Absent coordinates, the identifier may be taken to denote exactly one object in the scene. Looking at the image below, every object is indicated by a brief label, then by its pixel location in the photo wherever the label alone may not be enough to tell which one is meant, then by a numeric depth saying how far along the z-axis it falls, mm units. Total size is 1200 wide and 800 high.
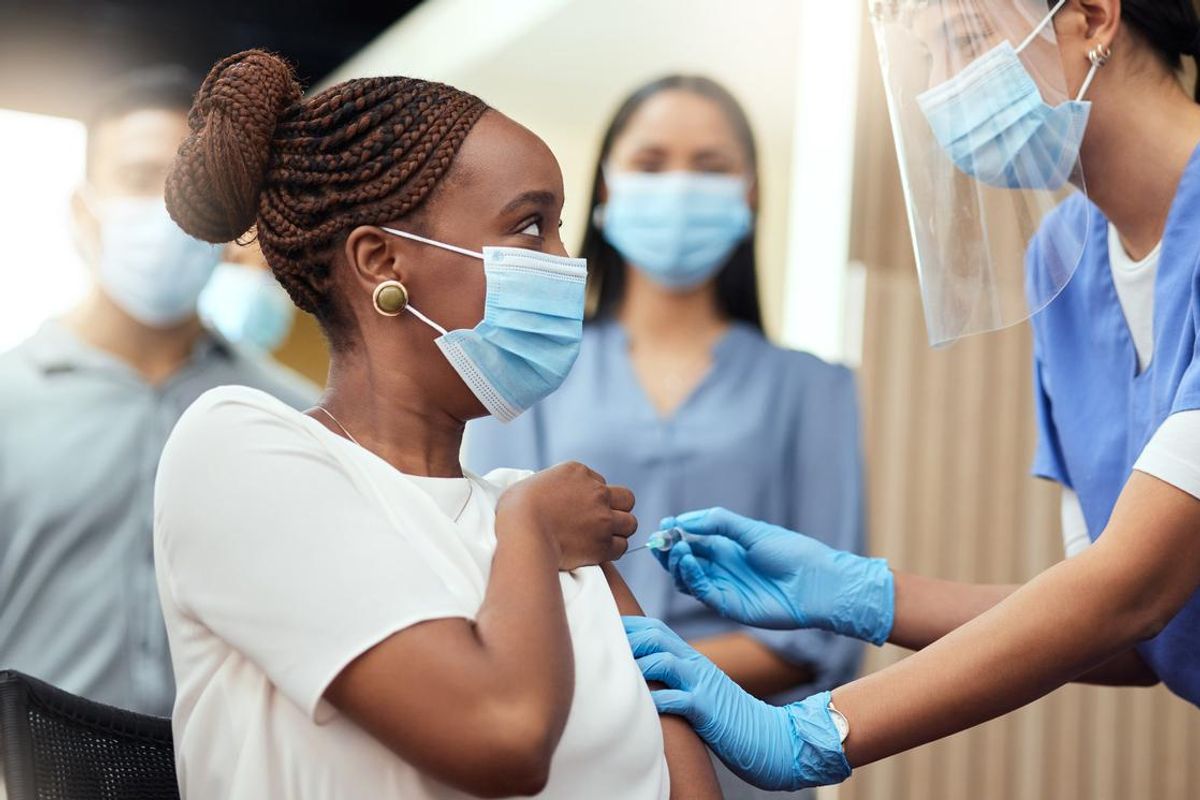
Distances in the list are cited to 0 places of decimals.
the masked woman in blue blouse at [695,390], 2195
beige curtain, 3365
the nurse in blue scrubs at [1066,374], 1366
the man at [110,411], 2266
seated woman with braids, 993
